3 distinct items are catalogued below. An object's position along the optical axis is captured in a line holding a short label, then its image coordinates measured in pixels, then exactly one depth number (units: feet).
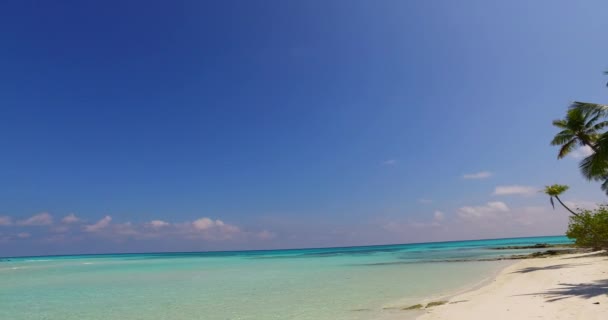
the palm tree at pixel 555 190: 124.47
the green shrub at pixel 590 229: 71.97
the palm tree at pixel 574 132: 79.05
